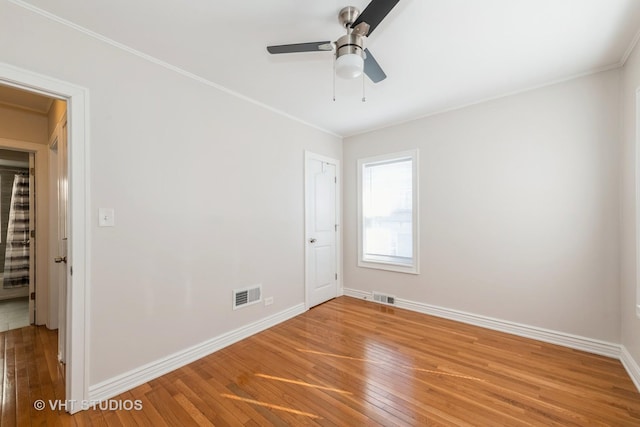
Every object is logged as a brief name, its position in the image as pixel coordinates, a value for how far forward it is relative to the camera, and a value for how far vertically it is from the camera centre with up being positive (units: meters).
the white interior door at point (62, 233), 2.25 -0.18
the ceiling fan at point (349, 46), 1.47 +1.03
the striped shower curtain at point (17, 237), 4.16 -0.39
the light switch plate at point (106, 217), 1.87 -0.03
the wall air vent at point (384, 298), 3.72 -1.25
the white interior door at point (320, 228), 3.66 -0.23
